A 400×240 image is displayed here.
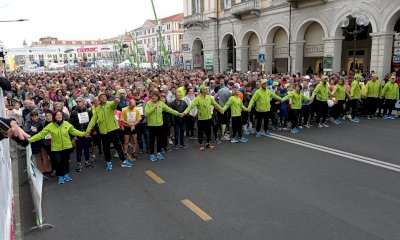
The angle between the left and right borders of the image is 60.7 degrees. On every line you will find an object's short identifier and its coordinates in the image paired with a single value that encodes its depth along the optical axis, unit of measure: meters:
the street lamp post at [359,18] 15.95
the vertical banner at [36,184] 5.63
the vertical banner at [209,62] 38.47
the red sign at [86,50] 43.03
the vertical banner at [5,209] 3.61
